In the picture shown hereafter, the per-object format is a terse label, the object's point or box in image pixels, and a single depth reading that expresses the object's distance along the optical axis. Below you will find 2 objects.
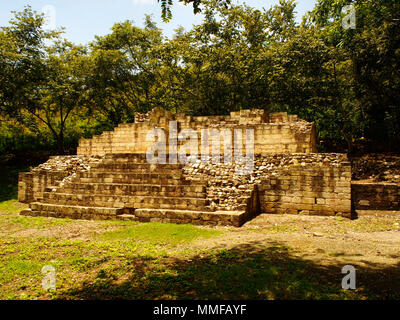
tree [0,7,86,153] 14.89
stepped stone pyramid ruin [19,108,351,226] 8.51
